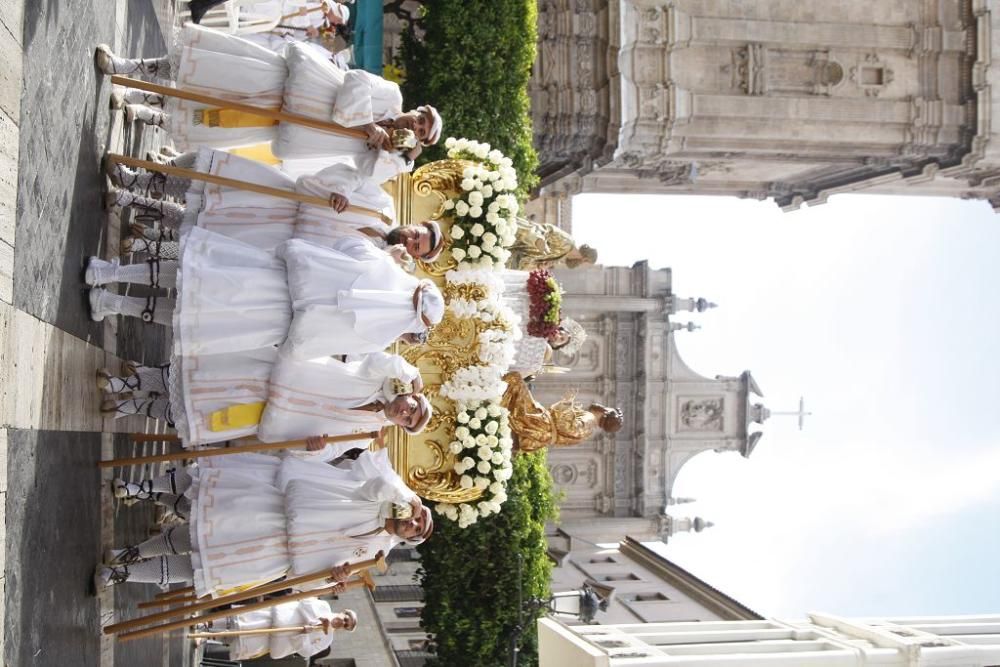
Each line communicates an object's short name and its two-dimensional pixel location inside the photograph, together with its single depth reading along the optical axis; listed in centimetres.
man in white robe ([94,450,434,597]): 806
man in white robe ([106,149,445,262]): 851
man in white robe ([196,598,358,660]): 1544
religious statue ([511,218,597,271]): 1380
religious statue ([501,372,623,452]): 1259
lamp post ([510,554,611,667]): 1402
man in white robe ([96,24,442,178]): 843
